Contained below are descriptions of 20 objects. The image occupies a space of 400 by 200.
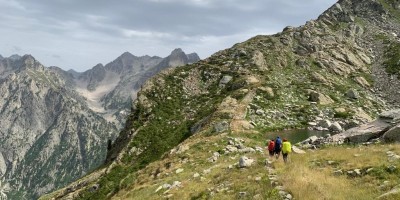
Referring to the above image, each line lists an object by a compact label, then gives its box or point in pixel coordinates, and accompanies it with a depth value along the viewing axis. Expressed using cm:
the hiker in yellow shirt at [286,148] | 3006
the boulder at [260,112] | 5738
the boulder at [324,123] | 5331
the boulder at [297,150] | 3294
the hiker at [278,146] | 3253
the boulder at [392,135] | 2966
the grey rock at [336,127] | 4940
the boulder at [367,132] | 3359
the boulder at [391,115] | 3433
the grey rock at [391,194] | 1650
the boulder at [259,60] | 8494
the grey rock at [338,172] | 2243
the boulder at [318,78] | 7671
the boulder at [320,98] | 6549
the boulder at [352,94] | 6981
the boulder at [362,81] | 7989
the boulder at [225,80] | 7853
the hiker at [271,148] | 3341
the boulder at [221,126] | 4956
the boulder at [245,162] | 2883
